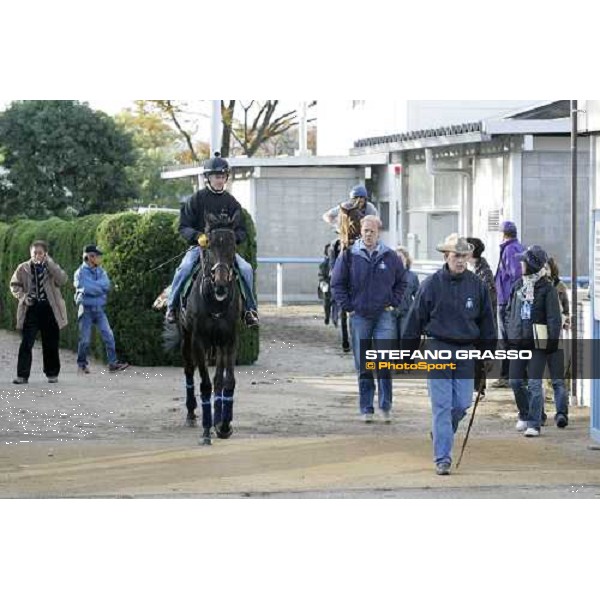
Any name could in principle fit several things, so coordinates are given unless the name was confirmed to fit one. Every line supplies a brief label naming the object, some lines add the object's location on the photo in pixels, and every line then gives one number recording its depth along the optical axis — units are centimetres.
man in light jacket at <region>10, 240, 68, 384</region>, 1948
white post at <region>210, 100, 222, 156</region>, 3075
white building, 3669
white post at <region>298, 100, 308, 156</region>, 4059
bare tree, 5488
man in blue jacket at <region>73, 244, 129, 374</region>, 2047
